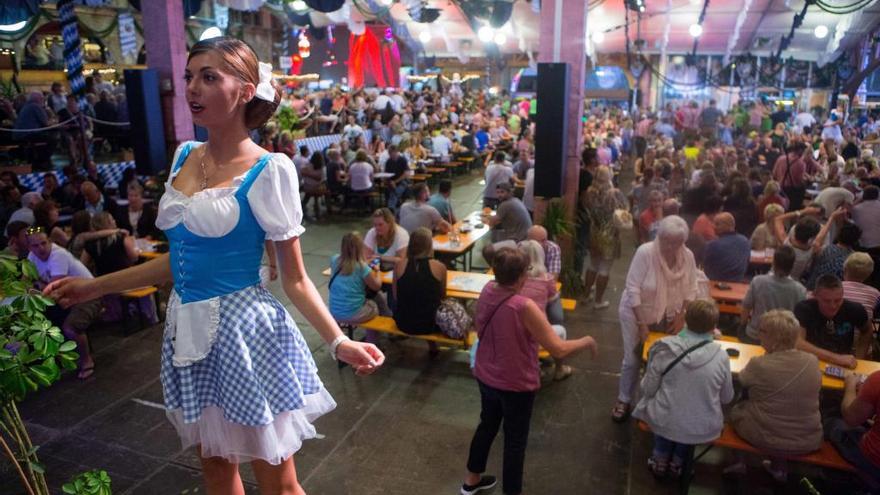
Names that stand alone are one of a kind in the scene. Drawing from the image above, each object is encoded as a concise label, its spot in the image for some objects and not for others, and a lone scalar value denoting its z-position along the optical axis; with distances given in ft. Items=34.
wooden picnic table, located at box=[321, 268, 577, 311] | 15.87
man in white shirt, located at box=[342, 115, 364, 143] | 41.83
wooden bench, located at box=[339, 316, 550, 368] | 14.64
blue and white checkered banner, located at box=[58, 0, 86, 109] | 29.14
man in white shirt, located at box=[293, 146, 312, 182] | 34.68
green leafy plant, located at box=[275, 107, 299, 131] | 43.27
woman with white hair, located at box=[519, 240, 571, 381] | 13.73
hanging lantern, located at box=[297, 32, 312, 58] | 77.10
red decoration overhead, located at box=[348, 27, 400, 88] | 70.49
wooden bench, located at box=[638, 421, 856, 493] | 9.89
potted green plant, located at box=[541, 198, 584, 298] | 20.65
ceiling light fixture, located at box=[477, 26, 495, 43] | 44.32
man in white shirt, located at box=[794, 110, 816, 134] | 50.26
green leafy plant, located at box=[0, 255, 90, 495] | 4.62
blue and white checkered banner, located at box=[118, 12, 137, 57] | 47.08
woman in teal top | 15.34
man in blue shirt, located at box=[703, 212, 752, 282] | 16.43
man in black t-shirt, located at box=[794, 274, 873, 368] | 11.96
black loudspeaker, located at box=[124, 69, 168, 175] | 24.89
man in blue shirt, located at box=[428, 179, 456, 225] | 23.28
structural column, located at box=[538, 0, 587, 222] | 21.40
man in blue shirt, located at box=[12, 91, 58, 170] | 34.14
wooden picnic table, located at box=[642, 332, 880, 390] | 10.88
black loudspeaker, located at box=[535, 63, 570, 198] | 20.94
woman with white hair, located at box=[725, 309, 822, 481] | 9.82
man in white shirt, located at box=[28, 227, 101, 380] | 14.69
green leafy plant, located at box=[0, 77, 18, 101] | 37.65
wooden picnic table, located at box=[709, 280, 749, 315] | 15.62
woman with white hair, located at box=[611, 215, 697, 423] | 12.06
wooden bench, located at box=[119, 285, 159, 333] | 17.38
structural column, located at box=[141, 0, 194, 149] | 25.44
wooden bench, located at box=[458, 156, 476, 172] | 47.74
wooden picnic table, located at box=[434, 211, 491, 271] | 19.86
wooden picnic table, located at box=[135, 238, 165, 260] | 19.08
